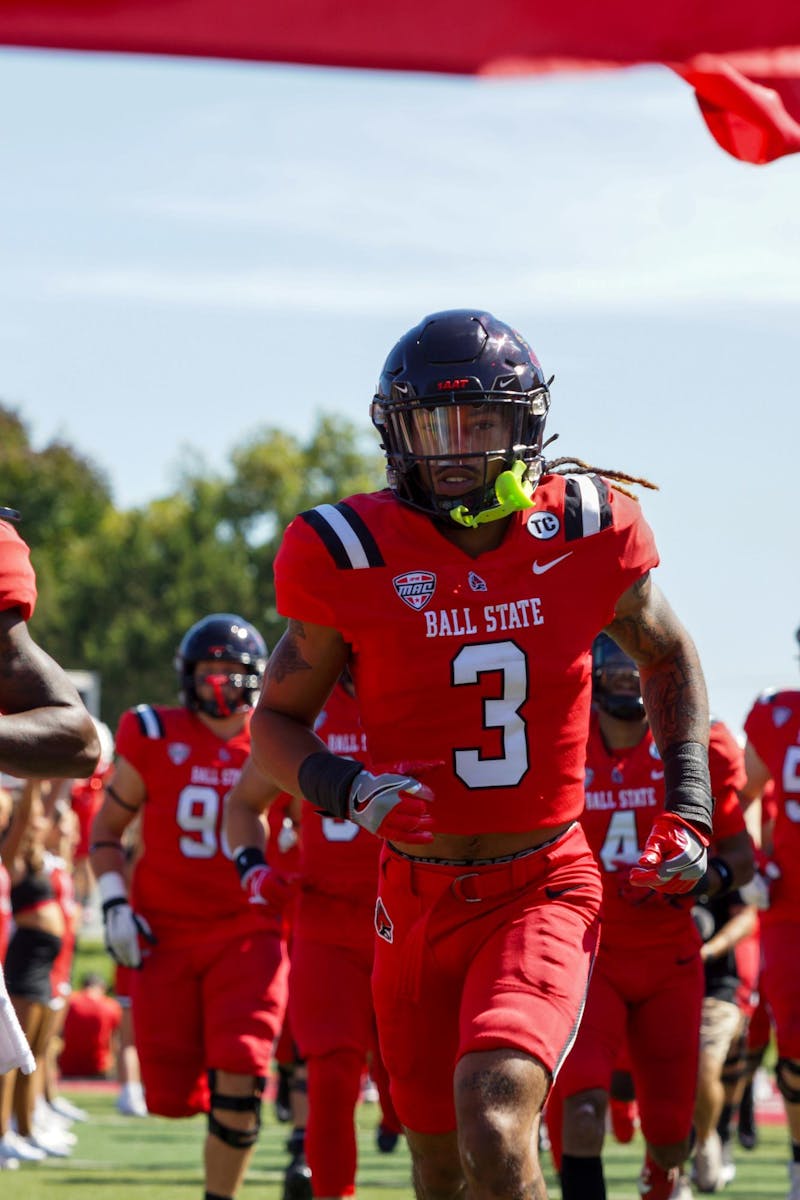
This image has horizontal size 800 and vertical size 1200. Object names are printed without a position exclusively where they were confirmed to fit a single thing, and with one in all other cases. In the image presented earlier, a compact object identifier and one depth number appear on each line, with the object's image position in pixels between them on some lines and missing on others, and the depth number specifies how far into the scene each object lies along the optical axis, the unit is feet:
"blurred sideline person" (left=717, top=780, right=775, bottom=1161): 65.41
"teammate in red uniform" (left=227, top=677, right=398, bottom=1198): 44.44
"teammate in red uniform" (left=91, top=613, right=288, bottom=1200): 50.78
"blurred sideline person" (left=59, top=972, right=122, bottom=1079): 104.58
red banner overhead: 17.33
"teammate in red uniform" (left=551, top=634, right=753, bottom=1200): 46.29
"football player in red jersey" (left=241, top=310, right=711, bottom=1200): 31.89
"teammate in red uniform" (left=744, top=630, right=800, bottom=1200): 56.18
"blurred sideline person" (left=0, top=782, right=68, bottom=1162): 70.08
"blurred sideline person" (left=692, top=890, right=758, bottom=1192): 56.39
